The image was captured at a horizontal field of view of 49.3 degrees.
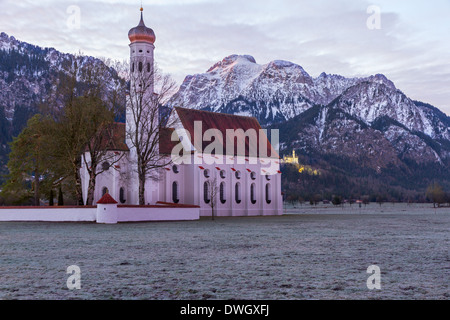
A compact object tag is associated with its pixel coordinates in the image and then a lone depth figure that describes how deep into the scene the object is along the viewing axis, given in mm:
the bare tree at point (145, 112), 53156
